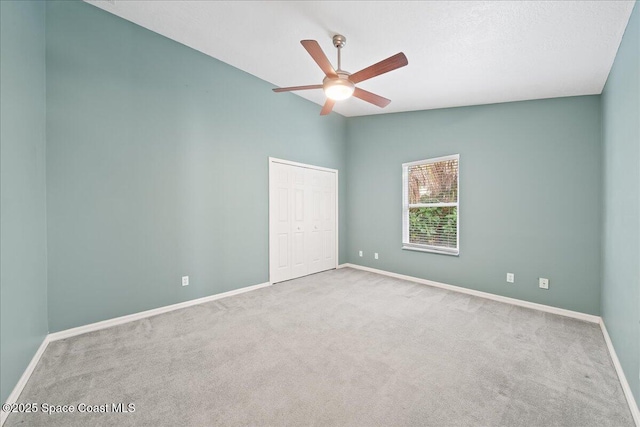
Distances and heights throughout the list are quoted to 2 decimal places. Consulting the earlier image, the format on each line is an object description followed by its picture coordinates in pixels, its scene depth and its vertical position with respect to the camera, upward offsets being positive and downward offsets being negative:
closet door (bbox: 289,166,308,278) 4.52 -0.22
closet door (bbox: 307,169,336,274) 4.83 -0.17
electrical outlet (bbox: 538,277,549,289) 3.29 -0.90
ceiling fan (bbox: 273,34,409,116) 2.13 +1.26
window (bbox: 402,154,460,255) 4.12 +0.10
